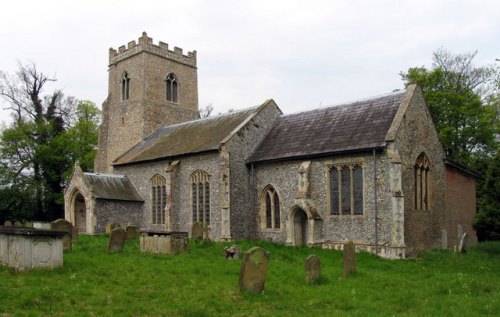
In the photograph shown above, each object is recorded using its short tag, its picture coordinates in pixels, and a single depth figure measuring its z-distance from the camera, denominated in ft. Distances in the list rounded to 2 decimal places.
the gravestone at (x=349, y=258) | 45.41
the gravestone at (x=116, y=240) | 54.07
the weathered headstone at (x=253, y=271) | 35.55
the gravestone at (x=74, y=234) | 68.22
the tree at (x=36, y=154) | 128.16
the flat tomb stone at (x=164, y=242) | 56.70
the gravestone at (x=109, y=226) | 80.14
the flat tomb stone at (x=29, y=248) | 39.96
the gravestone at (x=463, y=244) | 72.59
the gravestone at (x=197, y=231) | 73.72
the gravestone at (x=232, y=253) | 53.93
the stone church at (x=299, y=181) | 68.54
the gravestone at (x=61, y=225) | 64.40
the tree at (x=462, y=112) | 107.55
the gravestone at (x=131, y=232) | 71.20
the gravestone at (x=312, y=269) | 40.57
